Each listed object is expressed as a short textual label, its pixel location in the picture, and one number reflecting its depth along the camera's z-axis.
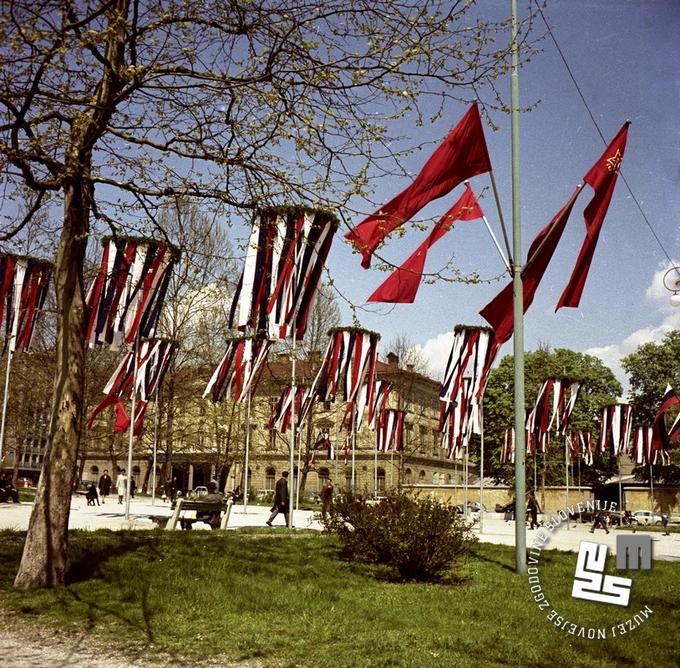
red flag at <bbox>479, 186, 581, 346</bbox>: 12.36
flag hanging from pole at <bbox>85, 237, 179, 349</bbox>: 14.97
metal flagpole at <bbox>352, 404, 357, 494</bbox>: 30.33
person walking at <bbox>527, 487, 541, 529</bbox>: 29.58
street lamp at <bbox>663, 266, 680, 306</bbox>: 15.70
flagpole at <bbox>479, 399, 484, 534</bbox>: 25.22
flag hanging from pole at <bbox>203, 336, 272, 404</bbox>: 21.86
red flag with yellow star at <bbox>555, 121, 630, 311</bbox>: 12.15
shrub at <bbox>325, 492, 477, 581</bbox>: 10.92
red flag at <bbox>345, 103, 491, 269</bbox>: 11.50
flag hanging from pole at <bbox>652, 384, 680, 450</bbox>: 32.80
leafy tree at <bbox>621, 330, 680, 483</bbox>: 59.41
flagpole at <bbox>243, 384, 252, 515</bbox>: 27.73
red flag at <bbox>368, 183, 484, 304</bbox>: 11.84
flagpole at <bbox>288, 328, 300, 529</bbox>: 20.70
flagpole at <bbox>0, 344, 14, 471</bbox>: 23.85
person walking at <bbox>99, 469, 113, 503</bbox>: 44.26
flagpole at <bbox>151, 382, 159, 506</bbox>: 32.78
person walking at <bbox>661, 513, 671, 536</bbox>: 33.22
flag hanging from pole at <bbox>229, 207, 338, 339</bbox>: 13.76
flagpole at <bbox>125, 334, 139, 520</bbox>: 22.38
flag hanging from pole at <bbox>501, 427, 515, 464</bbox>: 35.91
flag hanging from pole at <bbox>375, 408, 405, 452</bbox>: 33.56
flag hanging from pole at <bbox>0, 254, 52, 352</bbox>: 20.14
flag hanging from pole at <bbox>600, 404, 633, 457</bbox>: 31.58
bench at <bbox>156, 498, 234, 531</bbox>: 20.00
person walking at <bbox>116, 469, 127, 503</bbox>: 39.00
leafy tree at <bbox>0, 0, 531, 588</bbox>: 8.83
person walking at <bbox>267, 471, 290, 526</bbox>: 22.83
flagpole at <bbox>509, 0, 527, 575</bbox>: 11.62
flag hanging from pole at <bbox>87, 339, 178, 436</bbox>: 23.27
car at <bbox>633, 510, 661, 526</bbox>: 42.88
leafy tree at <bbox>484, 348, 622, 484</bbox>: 58.22
